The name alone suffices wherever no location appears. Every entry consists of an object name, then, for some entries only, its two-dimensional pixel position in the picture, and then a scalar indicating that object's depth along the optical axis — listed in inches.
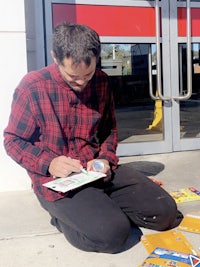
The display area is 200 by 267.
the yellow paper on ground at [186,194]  84.3
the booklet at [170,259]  56.6
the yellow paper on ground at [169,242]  62.6
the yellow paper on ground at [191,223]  69.8
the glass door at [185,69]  121.6
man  60.0
